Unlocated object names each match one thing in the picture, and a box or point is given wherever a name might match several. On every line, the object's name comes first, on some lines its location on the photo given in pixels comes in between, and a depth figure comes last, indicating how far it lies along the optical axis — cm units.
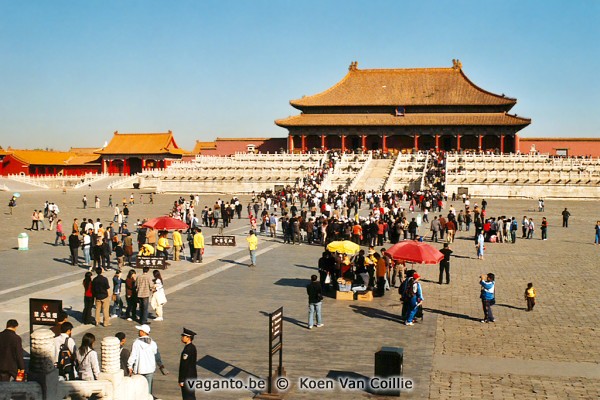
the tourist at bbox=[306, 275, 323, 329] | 1356
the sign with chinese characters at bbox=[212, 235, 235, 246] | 2653
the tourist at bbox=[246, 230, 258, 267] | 2136
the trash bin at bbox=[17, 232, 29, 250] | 2558
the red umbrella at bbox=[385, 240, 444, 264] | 1577
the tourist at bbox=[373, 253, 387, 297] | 1714
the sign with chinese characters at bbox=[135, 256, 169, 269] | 2027
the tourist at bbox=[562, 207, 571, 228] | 3421
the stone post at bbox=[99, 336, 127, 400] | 849
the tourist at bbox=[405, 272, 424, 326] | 1416
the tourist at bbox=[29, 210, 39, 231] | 3288
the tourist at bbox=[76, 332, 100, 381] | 919
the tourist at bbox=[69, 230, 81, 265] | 2191
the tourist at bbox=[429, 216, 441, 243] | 2786
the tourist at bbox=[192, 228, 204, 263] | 2175
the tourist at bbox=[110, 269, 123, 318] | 1485
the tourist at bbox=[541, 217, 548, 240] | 2911
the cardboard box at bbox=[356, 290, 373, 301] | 1681
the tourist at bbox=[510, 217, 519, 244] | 2814
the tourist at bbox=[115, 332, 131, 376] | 973
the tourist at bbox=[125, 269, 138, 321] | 1425
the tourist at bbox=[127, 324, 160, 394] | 941
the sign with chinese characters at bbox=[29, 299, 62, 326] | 1137
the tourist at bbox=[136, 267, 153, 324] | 1402
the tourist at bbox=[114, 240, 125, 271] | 2043
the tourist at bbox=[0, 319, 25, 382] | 904
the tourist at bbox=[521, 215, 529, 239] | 2981
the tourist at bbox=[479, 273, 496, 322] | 1437
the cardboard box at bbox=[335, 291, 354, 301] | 1692
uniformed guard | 903
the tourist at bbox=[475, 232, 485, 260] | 2327
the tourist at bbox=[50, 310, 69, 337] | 1085
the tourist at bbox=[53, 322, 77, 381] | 982
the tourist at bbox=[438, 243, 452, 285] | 1872
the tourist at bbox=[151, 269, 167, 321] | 1398
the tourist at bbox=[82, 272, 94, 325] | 1392
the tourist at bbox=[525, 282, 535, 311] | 1519
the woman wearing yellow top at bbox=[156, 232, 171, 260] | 2147
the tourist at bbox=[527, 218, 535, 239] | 2972
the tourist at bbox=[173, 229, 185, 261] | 2227
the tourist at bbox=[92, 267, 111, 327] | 1371
